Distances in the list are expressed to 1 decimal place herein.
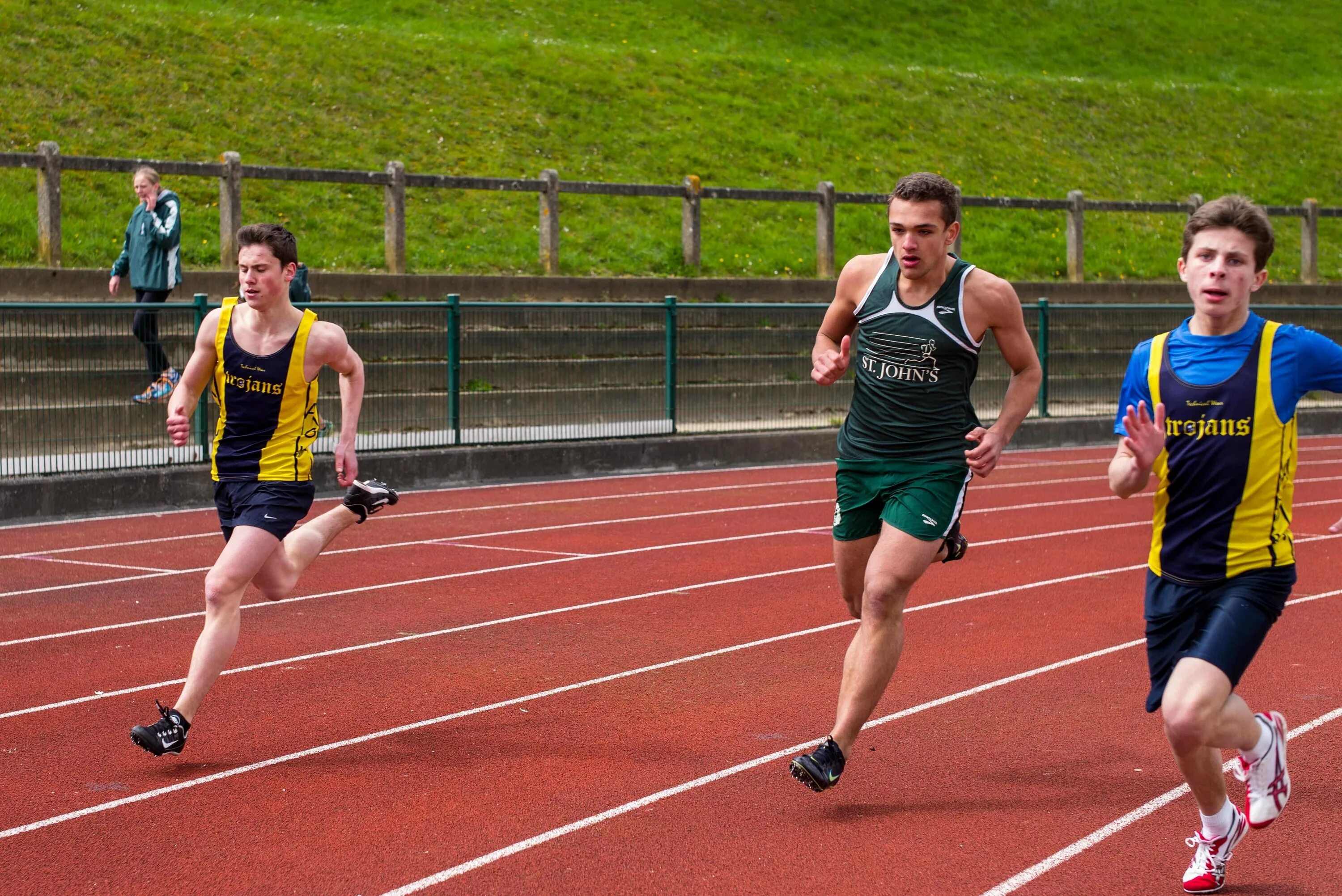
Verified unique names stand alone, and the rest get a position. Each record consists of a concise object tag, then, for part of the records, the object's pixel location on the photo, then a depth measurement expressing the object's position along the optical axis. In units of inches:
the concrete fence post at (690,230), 861.2
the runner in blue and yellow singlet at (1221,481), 166.4
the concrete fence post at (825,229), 886.4
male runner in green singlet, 208.2
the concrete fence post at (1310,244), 1108.5
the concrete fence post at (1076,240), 1000.2
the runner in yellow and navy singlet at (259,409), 235.6
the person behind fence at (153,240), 565.6
